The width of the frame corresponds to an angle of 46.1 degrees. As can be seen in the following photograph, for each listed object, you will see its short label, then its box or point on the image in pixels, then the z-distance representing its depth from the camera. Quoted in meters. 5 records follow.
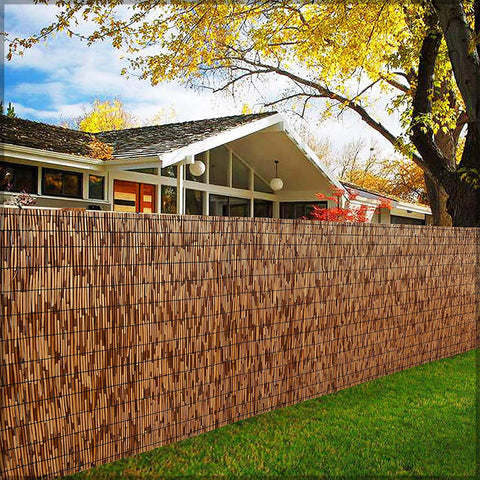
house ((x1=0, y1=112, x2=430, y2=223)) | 10.80
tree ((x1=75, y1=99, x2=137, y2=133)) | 29.11
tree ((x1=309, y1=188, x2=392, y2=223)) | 14.19
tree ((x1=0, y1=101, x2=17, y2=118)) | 23.76
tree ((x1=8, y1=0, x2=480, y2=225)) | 7.79
